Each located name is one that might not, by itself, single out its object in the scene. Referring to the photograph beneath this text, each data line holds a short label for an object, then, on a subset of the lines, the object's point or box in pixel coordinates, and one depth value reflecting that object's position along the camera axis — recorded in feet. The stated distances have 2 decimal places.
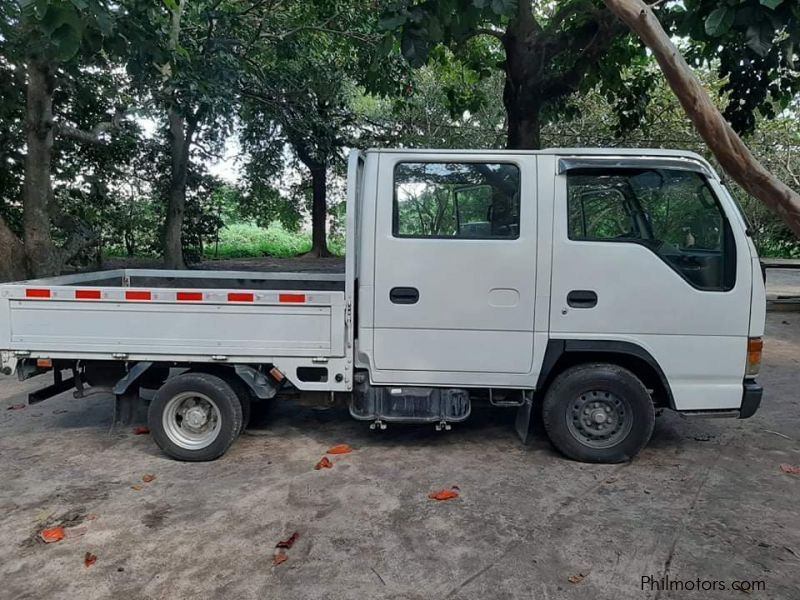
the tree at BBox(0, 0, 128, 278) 21.53
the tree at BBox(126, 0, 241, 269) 24.62
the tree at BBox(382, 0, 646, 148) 26.61
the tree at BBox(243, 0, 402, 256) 36.63
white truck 14.29
